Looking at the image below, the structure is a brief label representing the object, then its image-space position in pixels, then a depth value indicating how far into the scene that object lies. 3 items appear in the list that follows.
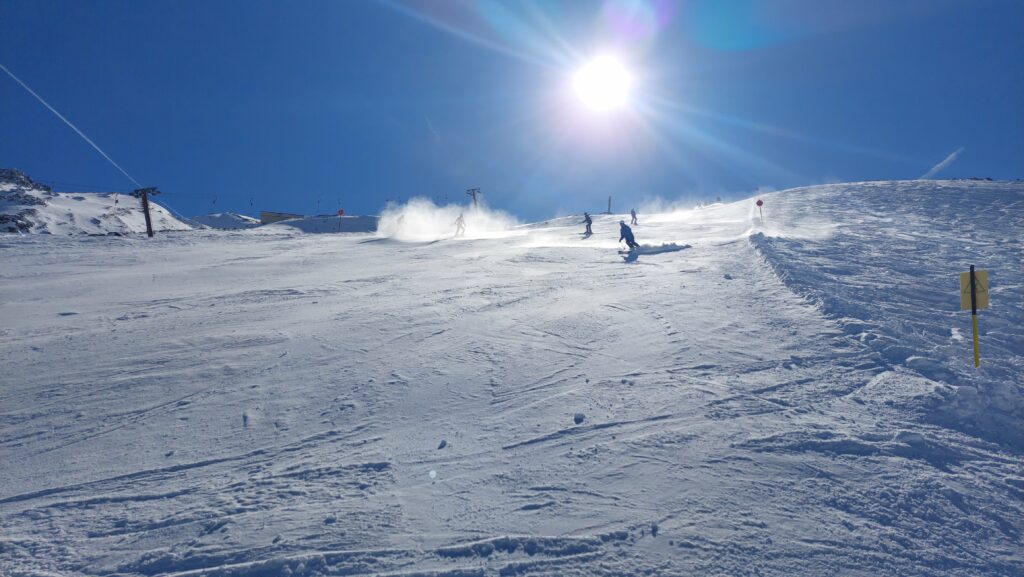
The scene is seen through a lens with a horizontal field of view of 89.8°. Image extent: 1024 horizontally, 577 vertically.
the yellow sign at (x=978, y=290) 6.57
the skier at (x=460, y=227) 31.82
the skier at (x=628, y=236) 18.88
